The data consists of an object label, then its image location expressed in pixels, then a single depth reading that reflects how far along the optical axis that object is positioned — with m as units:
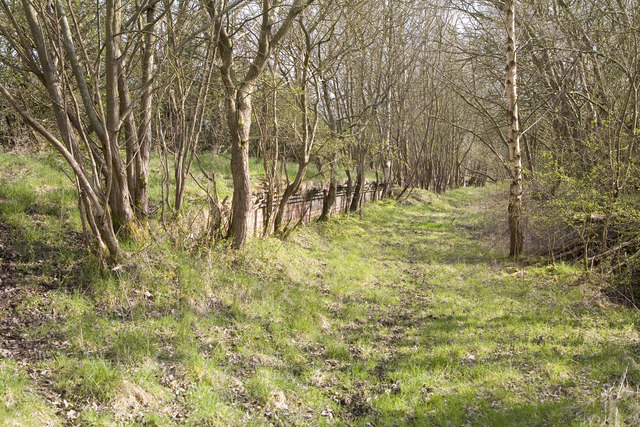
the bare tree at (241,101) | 7.77
